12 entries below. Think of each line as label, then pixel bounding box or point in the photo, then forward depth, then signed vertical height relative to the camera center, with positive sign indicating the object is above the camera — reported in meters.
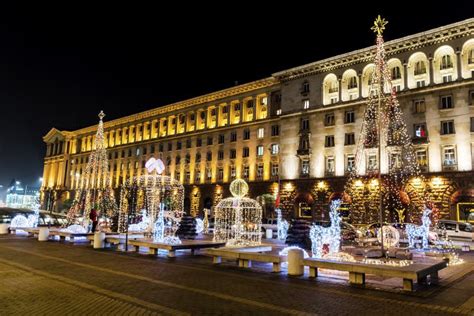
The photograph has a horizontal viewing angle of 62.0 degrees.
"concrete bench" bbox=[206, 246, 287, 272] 12.80 -1.48
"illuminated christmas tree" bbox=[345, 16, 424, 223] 35.41 +4.59
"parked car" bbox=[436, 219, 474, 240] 24.33 -0.78
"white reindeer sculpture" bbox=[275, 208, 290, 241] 29.42 -1.23
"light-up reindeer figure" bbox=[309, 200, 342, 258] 16.92 -1.17
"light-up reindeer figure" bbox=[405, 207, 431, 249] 21.76 -1.00
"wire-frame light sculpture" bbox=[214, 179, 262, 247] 19.80 -0.82
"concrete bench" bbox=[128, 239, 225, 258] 16.25 -1.42
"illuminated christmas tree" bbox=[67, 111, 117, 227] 39.39 +3.26
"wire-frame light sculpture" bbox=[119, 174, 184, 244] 25.20 +0.02
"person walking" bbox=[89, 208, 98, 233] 24.42 -0.47
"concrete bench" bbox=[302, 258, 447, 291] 9.80 -1.42
